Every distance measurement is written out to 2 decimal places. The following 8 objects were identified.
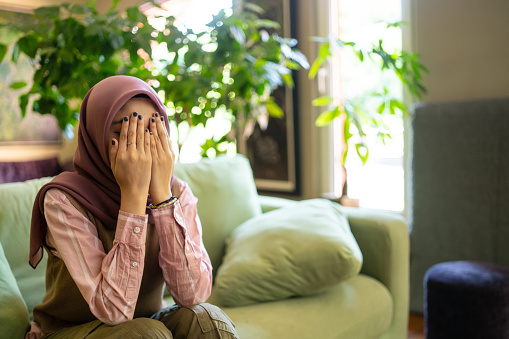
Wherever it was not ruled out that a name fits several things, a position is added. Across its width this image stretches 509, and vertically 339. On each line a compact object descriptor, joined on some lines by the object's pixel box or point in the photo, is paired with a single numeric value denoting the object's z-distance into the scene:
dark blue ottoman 1.66
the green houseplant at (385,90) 2.00
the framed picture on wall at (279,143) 2.92
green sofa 1.31
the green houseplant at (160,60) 1.75
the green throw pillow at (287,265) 1.45
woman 0.99
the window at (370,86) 2.52
